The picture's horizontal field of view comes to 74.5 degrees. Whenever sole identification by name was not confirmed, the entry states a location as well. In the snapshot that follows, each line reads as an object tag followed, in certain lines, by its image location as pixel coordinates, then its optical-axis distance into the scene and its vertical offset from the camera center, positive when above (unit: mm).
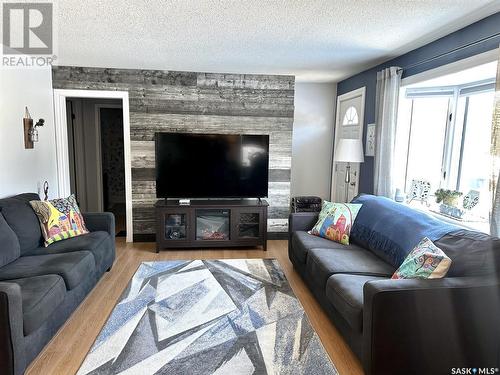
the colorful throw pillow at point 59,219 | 3113 -678
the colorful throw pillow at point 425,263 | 2068 -668
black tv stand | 4254 -923
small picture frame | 4047 +229
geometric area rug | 2133 -1344
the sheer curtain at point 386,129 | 3467 +324
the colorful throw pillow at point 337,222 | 3389 -673
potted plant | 2964 -389
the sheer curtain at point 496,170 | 2172 -53
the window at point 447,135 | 2979 +267
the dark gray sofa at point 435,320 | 1909 -938
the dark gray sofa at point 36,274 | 1877 -922
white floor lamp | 3947 +84
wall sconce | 3576 +215
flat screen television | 4281 -145
